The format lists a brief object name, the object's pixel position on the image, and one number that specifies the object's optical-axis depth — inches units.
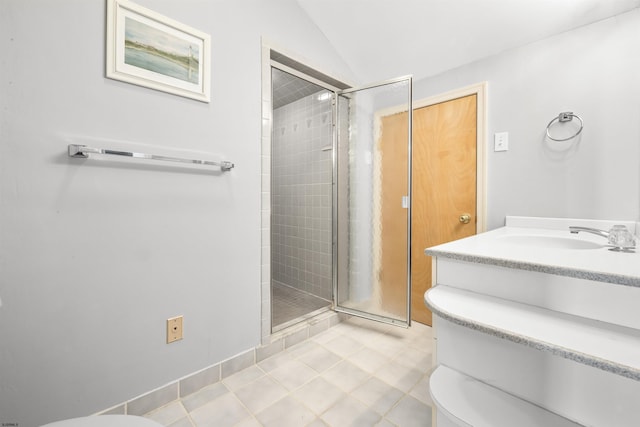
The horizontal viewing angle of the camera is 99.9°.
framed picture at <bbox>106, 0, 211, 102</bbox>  46.0
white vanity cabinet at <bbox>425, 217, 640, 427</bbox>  26.8
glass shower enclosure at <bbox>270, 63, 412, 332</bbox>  80.7
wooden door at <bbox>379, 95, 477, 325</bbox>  79.1
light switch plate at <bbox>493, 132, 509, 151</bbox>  72.7
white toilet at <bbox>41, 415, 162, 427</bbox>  27.2
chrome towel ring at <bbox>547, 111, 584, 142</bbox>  62.3
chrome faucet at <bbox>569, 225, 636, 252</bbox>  40.6
